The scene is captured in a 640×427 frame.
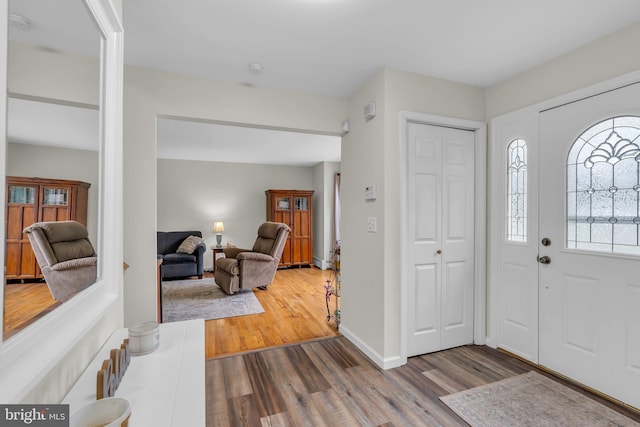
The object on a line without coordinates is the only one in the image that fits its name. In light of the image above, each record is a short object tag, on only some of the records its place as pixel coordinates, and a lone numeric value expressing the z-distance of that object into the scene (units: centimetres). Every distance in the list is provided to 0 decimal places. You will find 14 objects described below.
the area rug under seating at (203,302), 368
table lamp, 629
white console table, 79
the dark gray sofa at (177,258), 540
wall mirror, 63
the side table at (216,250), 570
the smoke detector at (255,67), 233
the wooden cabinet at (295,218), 654
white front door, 189
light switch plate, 249
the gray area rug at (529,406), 175
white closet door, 252
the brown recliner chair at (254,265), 450
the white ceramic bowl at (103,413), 68
